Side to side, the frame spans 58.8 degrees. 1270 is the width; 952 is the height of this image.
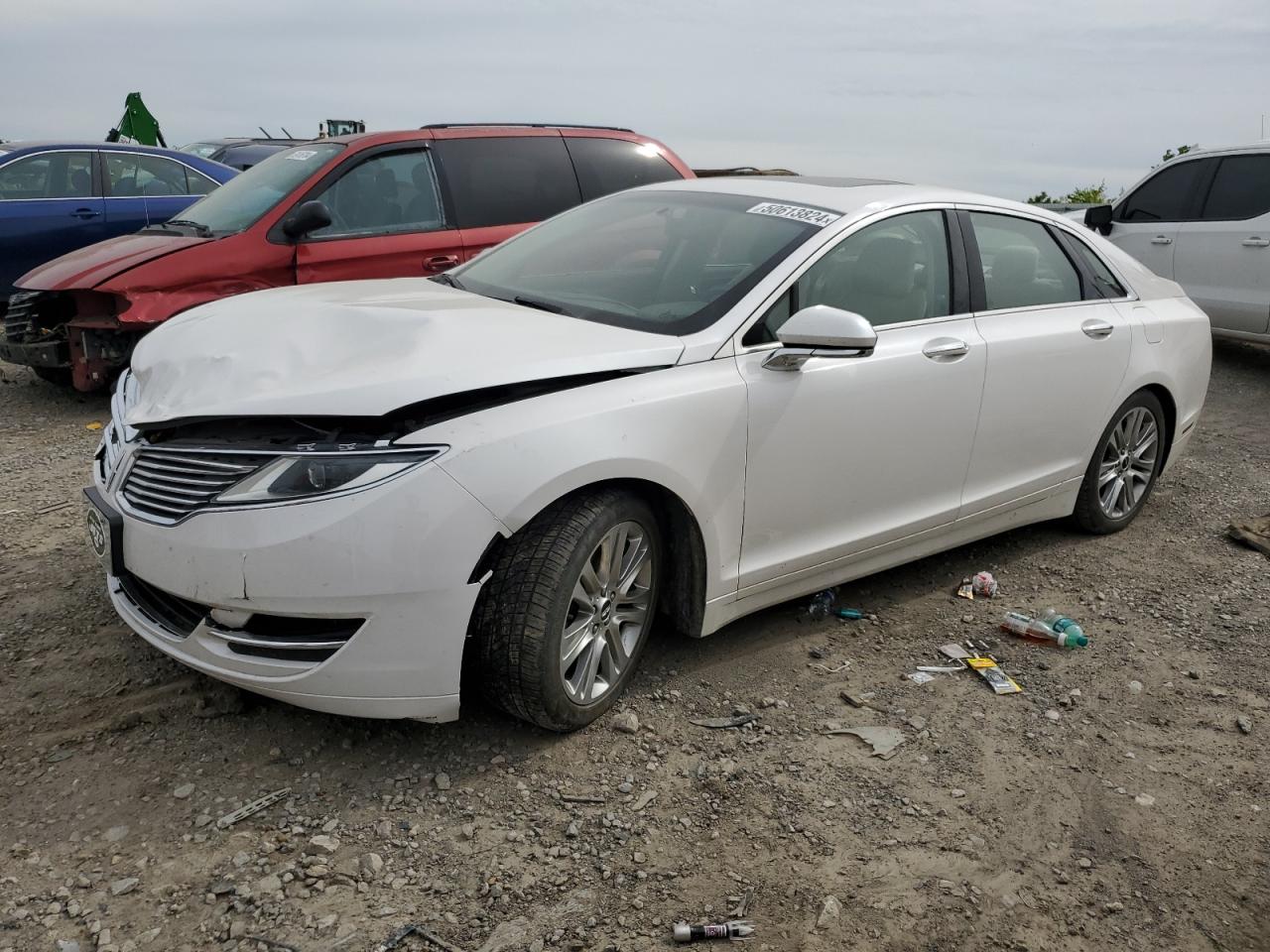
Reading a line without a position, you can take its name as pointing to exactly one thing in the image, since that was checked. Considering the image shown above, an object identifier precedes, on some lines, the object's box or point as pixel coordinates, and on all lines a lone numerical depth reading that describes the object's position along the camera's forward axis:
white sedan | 2.86
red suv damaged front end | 6.55
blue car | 9.00
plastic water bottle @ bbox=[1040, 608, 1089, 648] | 4.21
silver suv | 8.57
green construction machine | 18.52
